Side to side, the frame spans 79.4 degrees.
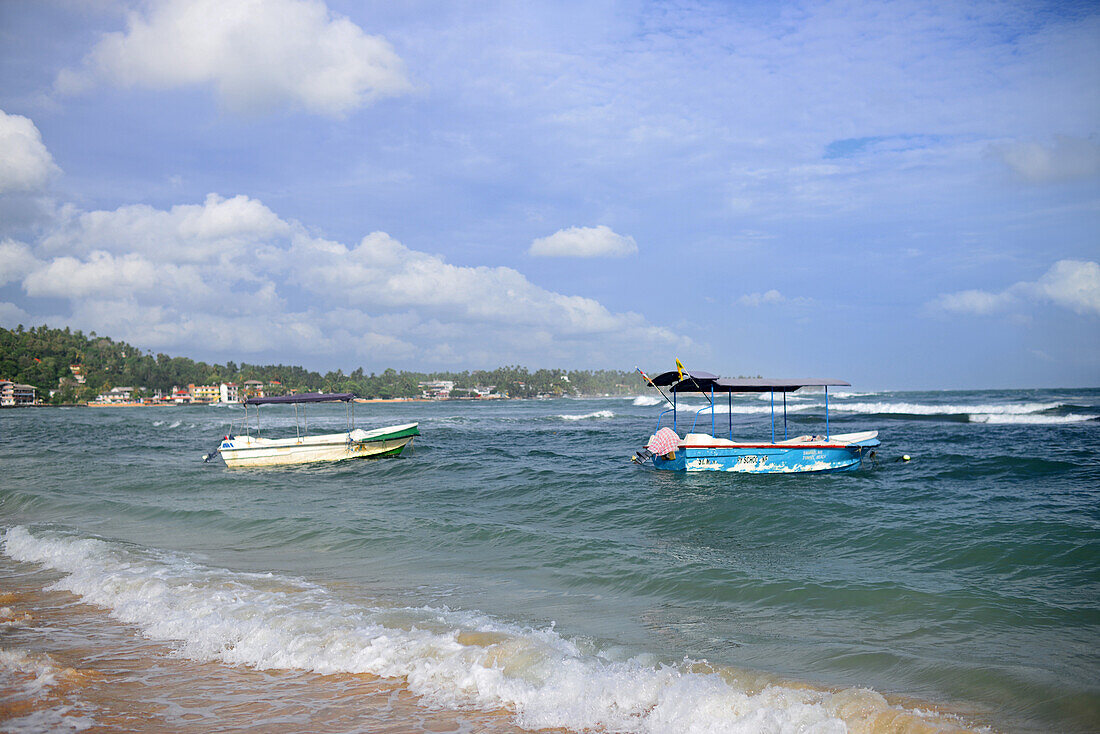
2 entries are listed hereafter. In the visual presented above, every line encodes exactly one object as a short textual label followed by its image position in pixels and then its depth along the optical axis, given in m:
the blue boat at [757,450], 18.44
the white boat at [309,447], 24.41
